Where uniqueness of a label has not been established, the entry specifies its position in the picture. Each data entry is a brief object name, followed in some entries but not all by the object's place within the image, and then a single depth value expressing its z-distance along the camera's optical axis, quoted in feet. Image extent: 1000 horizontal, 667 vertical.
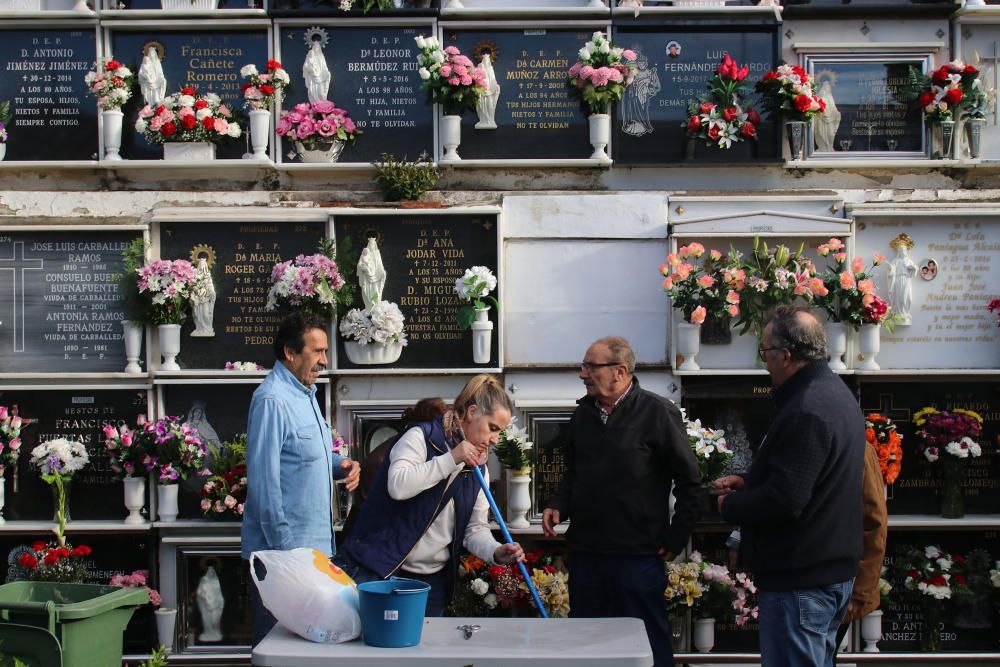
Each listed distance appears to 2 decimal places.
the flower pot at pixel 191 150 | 21.86
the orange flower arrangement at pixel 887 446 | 20.49
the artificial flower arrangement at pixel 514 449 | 20.39
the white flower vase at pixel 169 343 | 21.29
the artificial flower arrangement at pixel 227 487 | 20.48
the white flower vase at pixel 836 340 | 21.17
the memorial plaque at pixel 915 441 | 21.57
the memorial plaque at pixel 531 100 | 22.47
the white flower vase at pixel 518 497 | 20.77
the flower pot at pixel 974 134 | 22.06
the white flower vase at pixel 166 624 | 20.75
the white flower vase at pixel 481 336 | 21.11
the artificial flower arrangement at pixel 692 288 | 20.67
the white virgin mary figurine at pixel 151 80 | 22.09
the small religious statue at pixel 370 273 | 21.35
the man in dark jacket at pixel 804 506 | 13.24
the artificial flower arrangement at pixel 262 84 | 21.59
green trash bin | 15.71
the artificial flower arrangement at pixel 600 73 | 21.39
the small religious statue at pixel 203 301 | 21.29
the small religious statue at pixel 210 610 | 21.03
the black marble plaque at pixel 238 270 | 21.77
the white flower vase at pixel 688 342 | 21.13
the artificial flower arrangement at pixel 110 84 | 21.80
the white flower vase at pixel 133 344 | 21.49
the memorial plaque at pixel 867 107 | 22.41
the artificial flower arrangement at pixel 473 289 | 20.86
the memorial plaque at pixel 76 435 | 21.59
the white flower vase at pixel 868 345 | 21.15
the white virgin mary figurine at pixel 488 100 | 22.13
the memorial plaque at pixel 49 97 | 22.57
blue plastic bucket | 11.23
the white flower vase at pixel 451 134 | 21.94
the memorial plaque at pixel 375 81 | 22.59
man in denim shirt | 14.83
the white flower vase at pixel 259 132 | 21.81
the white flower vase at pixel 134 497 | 20.97
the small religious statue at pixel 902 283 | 21.42
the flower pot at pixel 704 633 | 20.71
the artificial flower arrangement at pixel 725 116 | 21.63
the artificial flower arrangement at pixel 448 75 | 21.33
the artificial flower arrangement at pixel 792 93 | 21.26
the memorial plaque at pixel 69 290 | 21.90
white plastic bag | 11.50
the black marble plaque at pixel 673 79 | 22.30
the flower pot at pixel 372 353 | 21.25
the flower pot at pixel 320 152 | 22.02
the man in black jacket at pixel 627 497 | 15.70
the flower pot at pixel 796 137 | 21.70
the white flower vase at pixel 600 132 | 21.87
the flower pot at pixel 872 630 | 21.06
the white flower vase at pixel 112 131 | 21.97
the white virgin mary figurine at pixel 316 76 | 22.21
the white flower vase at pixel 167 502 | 20.99
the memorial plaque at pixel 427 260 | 21.72
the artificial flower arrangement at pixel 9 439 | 21.04
